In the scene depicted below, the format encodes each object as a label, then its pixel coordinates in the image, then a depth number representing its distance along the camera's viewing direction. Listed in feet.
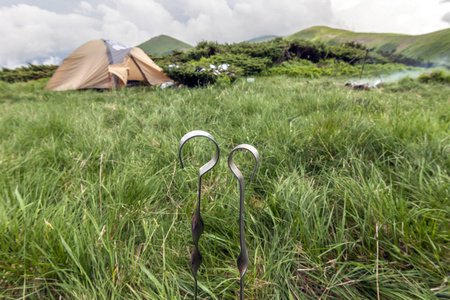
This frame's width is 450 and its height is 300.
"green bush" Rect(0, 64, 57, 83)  29.09
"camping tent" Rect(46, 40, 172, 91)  20.01
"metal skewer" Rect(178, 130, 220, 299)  1.24
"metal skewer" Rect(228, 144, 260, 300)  1.18
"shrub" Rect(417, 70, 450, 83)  19.08
